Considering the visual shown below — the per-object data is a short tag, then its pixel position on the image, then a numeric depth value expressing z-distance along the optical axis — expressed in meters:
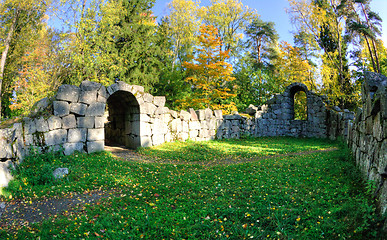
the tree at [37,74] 14.00
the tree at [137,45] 18.62
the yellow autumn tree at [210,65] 15.17
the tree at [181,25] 23.94
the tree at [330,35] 16.94
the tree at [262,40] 23.97
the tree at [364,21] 15.48
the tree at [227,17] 26.05
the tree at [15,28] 13.21
